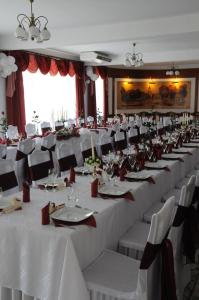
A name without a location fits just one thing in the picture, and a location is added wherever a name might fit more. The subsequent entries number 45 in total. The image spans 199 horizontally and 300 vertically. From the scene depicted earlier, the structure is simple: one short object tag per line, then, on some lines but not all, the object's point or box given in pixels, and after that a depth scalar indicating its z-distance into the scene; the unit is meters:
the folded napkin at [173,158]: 5.54
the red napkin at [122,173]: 4.11
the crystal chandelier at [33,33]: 5.30
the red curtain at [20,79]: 10.88
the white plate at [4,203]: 3.04
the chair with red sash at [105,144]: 7.05
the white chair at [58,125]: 10.66
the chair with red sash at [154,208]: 3.41
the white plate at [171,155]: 5.73
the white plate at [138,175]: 4.20
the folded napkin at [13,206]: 2.94
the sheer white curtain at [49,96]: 12.37
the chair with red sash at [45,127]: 10.51
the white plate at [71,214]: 2.77
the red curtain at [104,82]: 16.58
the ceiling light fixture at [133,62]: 10.62
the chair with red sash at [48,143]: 7.42
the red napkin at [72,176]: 4.03
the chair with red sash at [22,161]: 6.14
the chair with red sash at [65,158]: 5.26
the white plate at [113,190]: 3.48
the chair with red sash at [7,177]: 4.18
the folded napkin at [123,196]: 3.41
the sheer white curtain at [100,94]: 17.20
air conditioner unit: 12.99
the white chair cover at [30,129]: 10.09
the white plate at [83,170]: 4.41
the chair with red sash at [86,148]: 6.06
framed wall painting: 18.56
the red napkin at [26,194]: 3.24
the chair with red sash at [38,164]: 4.70
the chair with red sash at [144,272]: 2.40
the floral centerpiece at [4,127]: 7.85
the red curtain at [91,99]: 15.82
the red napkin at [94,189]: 3.45
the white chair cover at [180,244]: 3.10
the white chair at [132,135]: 9.60
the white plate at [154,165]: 4.85
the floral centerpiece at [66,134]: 8.25
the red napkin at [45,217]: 2.68
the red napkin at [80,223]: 2.68
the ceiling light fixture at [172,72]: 15.52
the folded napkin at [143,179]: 4.11
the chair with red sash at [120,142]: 8.26
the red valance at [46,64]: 11.12
